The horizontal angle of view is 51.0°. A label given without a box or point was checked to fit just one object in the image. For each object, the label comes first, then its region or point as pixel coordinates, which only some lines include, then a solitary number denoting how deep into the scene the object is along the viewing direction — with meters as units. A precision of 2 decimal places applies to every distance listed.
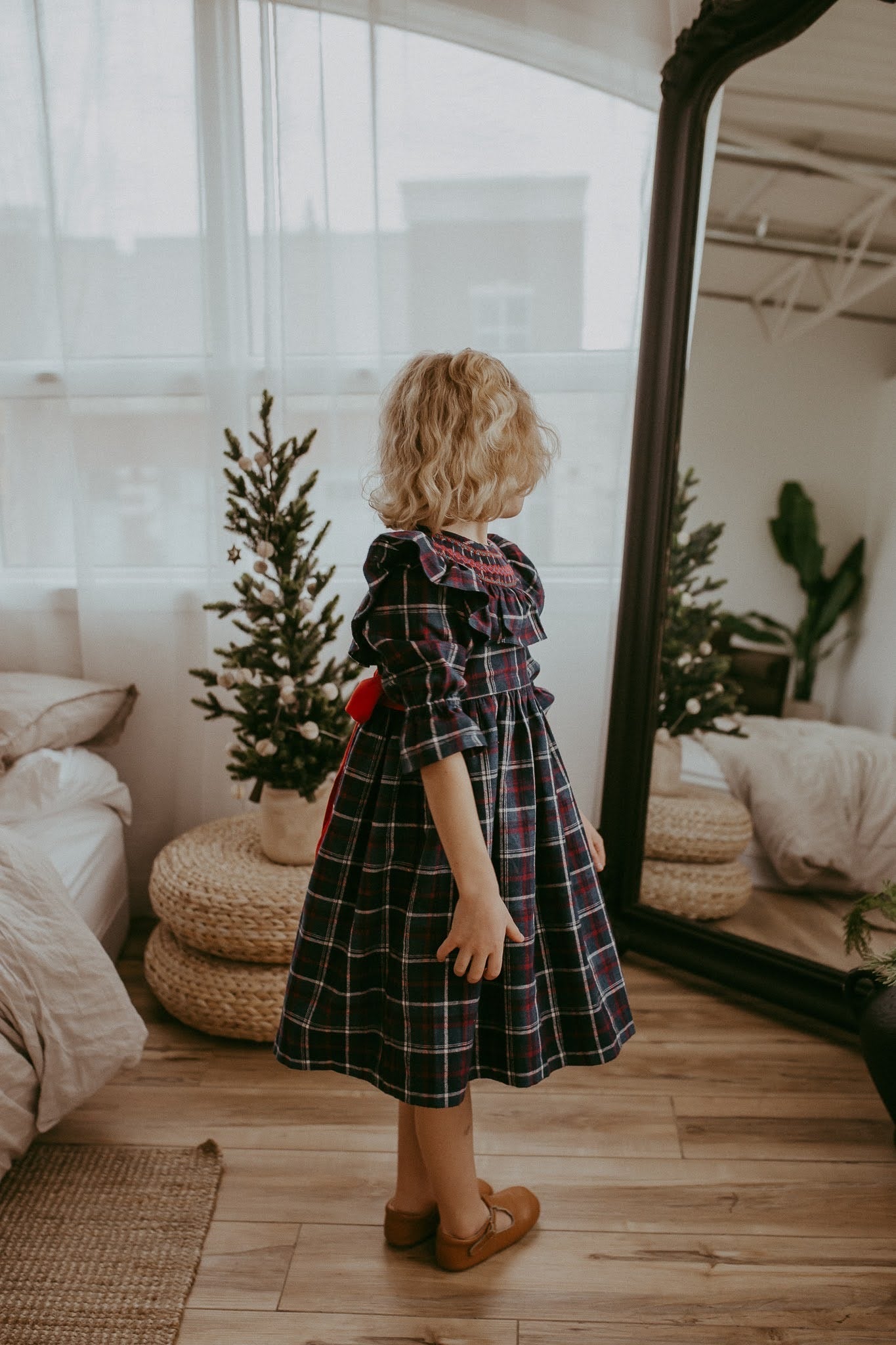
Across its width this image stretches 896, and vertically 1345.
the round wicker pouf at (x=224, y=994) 1.77
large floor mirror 1.67
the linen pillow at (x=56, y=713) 1.91
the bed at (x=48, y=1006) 1.36
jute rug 1.18
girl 1.05
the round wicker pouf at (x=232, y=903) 1.74
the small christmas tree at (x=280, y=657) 1.80
